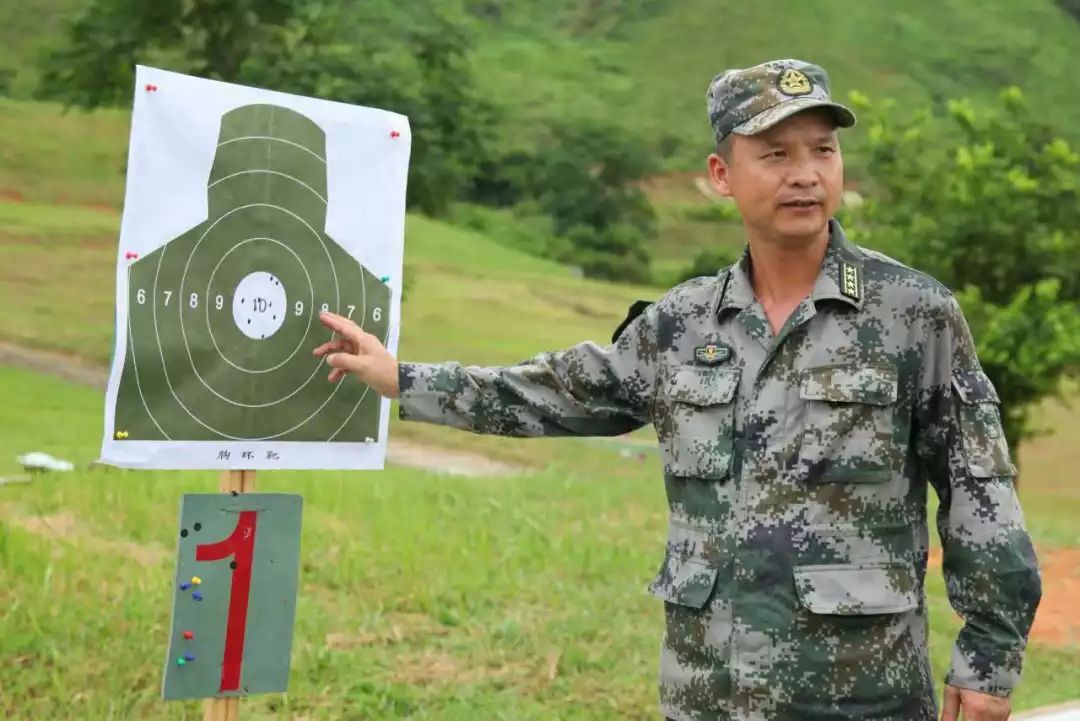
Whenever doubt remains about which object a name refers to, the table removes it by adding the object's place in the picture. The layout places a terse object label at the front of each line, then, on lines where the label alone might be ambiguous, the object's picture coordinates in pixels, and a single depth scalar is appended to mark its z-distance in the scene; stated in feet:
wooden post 7.46
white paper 7.08
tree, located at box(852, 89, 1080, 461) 35.12
